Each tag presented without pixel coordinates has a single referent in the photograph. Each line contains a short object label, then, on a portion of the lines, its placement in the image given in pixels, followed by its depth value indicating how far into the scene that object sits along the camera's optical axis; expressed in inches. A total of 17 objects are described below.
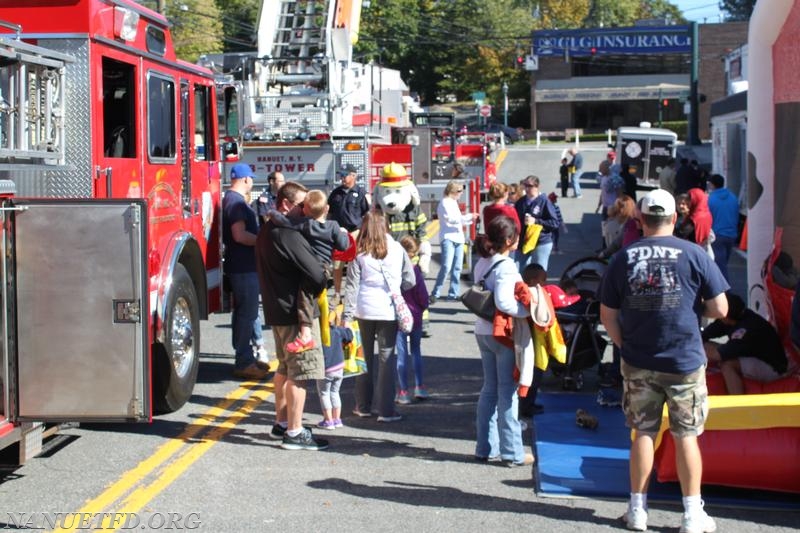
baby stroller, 370.9
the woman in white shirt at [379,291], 328.2
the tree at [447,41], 2989.7
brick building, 2819.9
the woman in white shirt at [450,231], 566.6
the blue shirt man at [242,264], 391.5
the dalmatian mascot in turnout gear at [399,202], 471.5
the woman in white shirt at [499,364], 278.7
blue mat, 256.7
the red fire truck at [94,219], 252.2
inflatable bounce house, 335.0
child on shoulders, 297.3
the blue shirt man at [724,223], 502.6
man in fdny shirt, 226.2
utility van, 1455.5
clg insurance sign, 2817.4
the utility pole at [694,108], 1588.3
